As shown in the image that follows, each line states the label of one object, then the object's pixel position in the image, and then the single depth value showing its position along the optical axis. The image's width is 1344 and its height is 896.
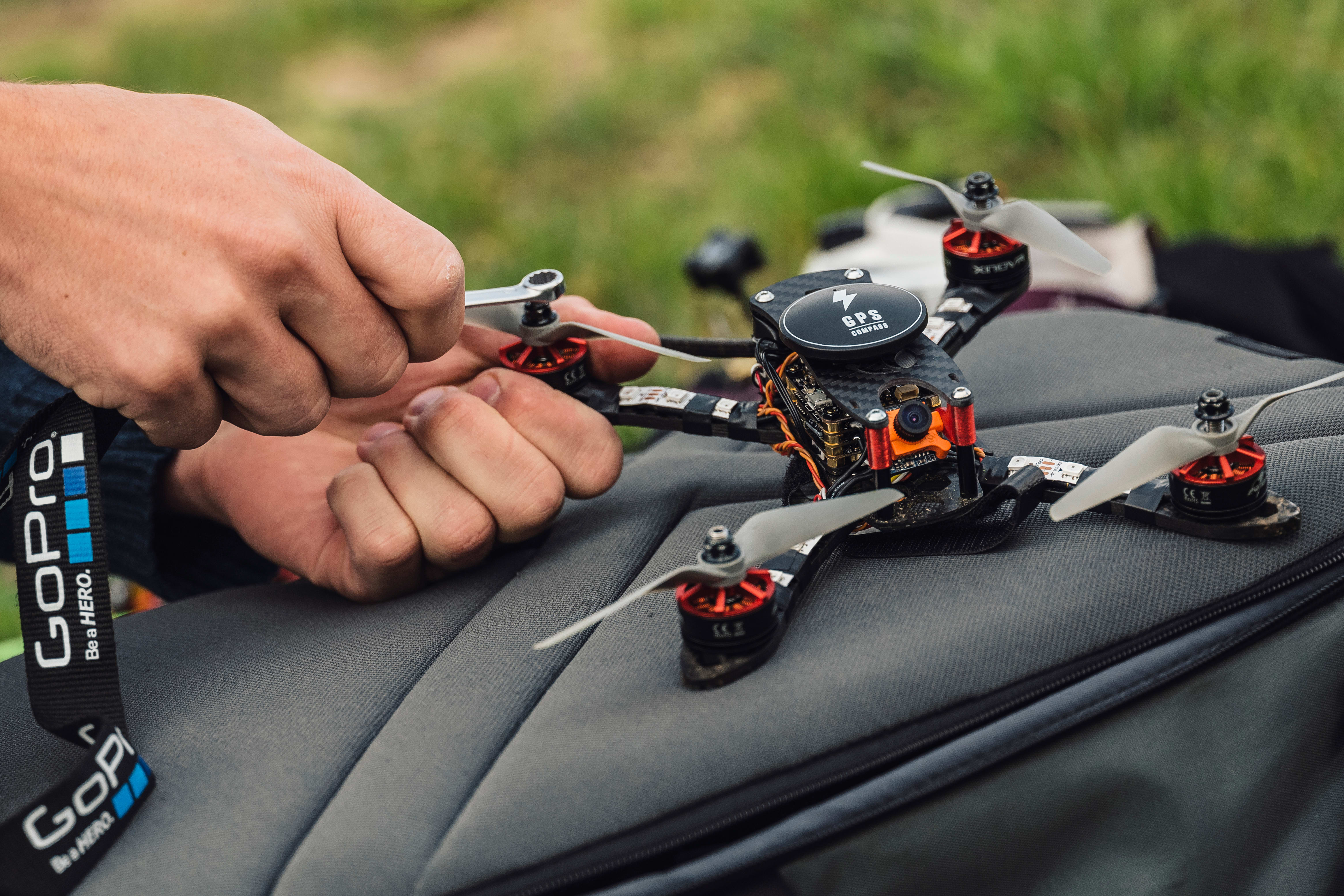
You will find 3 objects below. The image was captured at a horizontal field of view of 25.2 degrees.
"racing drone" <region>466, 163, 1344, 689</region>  0.88
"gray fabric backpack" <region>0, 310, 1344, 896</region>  0.86
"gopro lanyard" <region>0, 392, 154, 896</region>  0.90
